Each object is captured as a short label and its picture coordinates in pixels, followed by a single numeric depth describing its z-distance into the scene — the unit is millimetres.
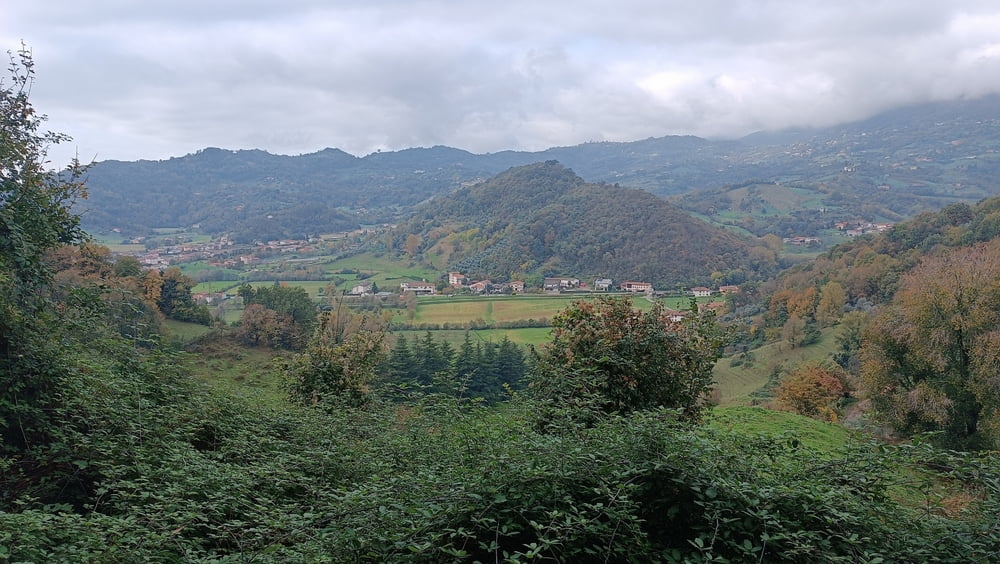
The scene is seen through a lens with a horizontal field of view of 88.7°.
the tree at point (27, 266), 5820
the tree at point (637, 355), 7957
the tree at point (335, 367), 11594
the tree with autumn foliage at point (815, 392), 22547
